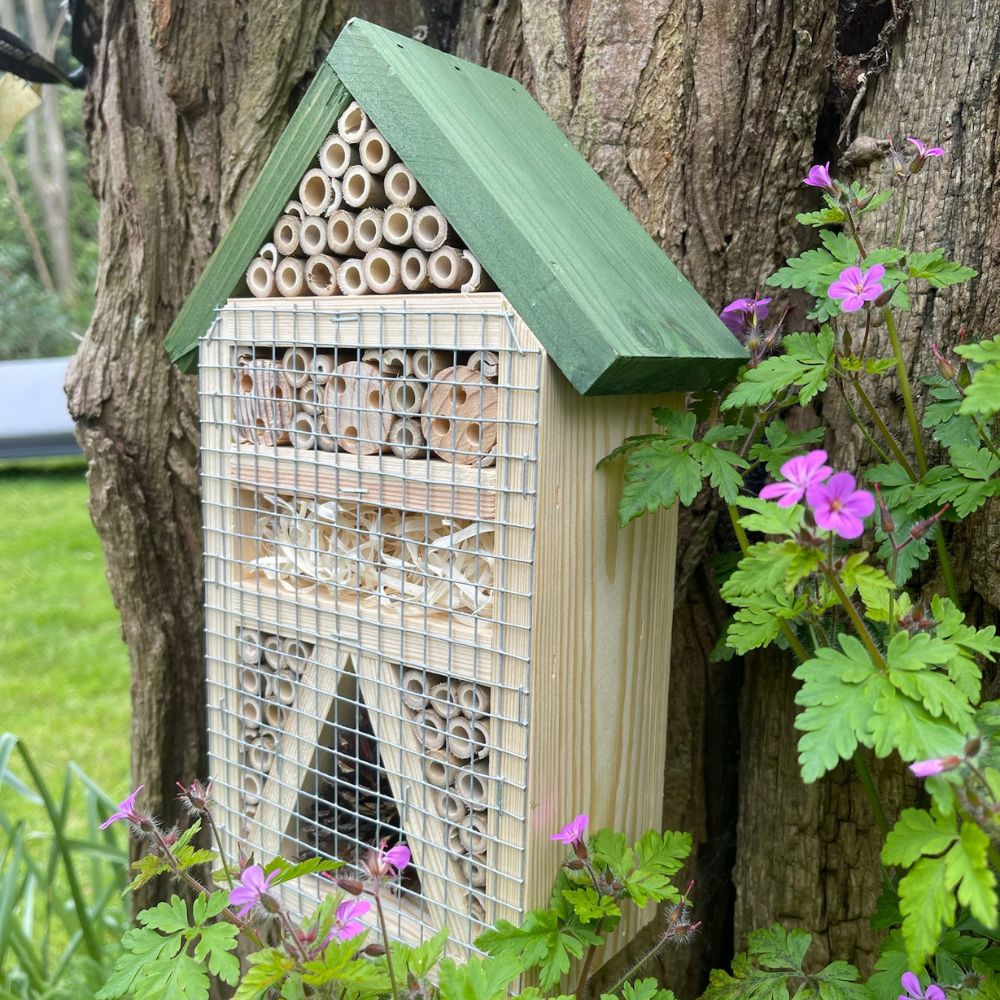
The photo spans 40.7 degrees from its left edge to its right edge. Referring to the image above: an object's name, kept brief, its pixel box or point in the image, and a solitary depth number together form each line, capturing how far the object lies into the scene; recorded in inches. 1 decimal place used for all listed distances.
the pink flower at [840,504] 14.8
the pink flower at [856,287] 17.3
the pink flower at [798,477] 15.1
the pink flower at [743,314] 19.5
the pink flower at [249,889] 16.6
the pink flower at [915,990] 16.8
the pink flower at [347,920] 16.9
